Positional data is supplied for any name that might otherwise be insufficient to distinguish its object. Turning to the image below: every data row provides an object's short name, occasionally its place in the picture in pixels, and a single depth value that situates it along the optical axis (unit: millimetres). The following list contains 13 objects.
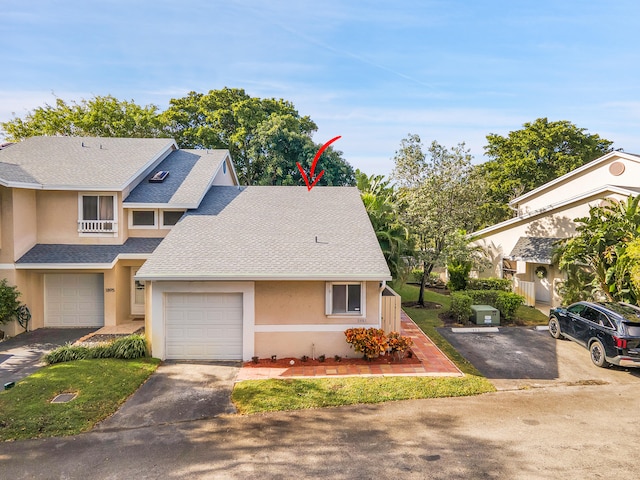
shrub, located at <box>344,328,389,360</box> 11766
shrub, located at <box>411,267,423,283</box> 28141
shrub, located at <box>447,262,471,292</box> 23453
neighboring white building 19844
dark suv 11133
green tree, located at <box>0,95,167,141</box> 31859
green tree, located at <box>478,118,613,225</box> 38094
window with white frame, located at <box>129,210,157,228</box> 17016
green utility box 16812
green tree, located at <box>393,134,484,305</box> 19719
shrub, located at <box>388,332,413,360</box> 12109
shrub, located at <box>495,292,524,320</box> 17234
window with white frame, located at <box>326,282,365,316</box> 12273
